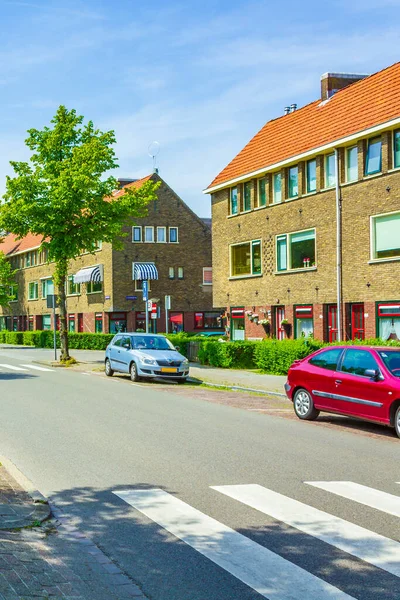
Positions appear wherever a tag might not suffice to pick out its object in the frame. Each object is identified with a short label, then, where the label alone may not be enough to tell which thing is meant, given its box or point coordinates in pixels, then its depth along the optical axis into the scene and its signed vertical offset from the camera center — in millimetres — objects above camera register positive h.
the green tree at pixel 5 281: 71188 +3490
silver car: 22609 -1218
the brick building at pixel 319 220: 26125 +3707
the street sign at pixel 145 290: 31164 +1073
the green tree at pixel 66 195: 29453 +4755
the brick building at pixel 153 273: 53312 +2973
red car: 12094 -1150
